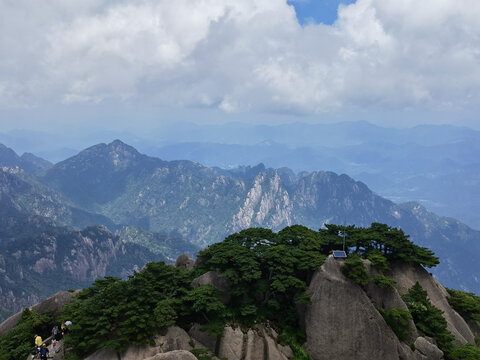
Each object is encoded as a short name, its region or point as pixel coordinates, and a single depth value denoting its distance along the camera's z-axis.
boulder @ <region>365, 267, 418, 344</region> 39.56
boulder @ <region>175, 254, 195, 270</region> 58.62
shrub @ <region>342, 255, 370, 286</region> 38.81
